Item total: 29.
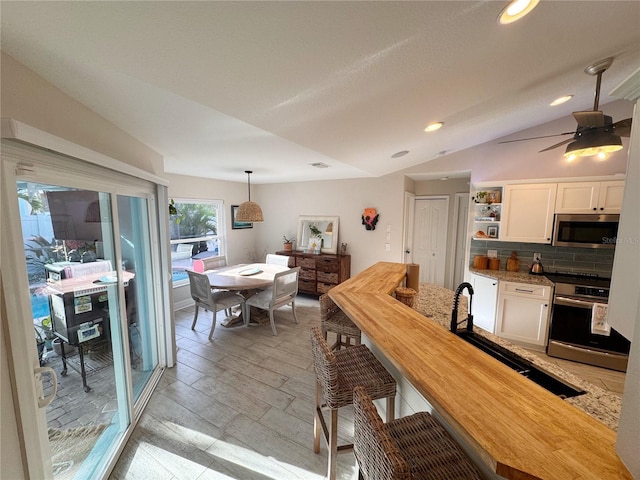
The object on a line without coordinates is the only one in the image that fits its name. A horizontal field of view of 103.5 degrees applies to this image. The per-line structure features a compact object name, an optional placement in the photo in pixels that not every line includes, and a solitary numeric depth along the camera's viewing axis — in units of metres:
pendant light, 3.84
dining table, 3.39
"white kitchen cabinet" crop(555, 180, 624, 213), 2.87
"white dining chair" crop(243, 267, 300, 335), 3.47
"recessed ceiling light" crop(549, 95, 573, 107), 2.54
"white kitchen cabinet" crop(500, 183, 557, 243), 3.20
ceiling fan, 1.96
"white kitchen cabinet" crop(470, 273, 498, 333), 3.30
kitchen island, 0.99
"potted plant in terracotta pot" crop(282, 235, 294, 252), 5.30
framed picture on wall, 5.33
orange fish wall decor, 4.63
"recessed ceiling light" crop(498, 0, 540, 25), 1.08
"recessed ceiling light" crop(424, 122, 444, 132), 2.38
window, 4.44
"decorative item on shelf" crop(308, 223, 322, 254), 5.08
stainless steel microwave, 2.91
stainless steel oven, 2.72
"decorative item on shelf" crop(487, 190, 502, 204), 3.61
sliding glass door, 1.07
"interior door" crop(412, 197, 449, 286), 4.80
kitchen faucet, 1.45
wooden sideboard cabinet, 4.65
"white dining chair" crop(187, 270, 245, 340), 3.30
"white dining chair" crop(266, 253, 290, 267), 4.68
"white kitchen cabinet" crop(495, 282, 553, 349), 3.03
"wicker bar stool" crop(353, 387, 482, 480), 0.80
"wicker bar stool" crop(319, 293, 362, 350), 2.17
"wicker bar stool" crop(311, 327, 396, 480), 1.35
